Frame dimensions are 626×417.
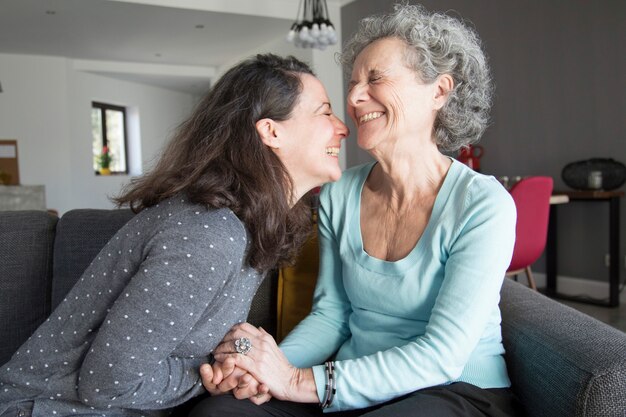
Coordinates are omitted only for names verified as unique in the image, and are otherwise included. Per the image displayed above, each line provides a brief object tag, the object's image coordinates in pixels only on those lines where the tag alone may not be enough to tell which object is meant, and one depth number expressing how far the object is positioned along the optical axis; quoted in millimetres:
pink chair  3424
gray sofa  1001
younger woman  979
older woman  1105
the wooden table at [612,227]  4000
